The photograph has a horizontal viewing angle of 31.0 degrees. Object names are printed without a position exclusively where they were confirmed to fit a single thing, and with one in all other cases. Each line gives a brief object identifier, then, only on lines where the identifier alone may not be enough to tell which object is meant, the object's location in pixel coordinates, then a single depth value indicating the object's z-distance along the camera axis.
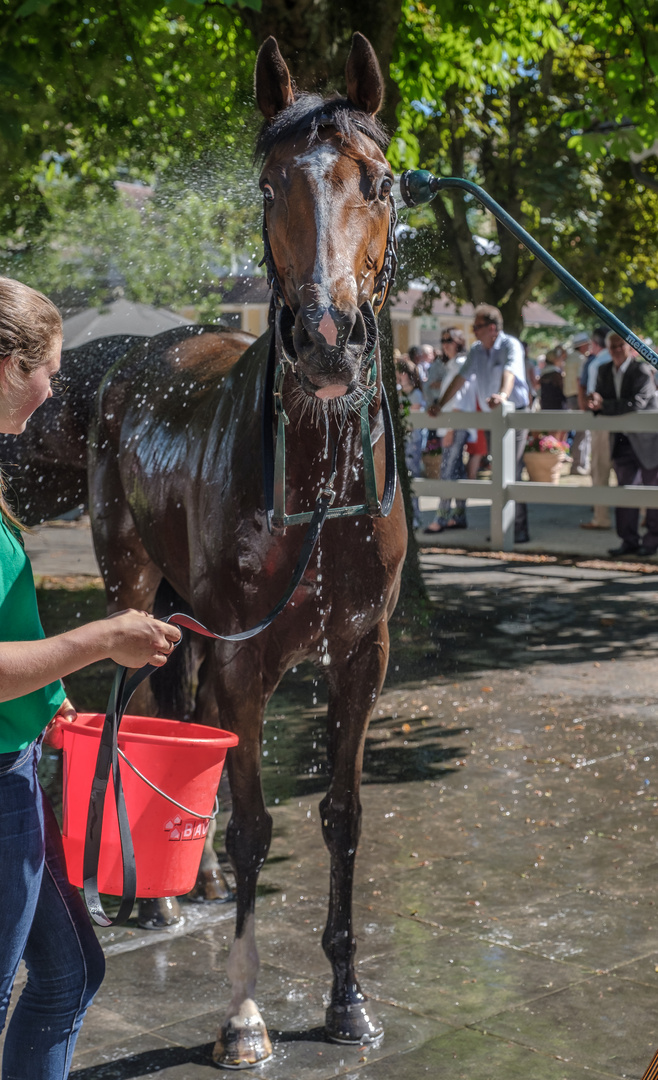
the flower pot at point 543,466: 15.81
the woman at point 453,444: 15.05
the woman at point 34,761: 2.18
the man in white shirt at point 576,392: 21.78
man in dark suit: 12.98
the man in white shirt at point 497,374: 13.15
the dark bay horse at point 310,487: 3.03
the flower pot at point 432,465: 15.86
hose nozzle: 3.67
